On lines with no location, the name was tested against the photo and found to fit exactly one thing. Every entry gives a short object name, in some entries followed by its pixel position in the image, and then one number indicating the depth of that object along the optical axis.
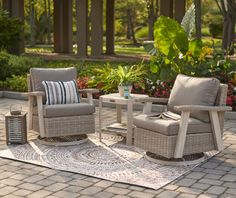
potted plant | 6.65
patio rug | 5.04
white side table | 6.30
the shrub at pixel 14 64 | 12.12
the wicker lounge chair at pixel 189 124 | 5.32
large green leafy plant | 7.75
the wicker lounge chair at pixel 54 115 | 6.29
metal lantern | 6.41
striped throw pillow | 6.59
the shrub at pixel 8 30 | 16.14
